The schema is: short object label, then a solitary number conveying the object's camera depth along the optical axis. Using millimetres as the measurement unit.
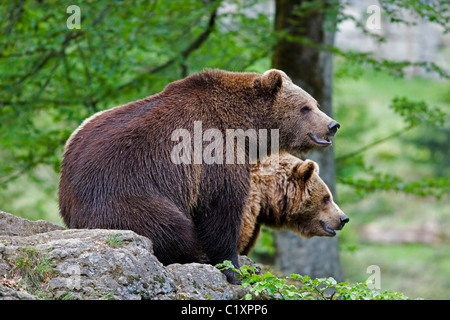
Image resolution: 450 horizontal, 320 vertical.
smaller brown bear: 13883
